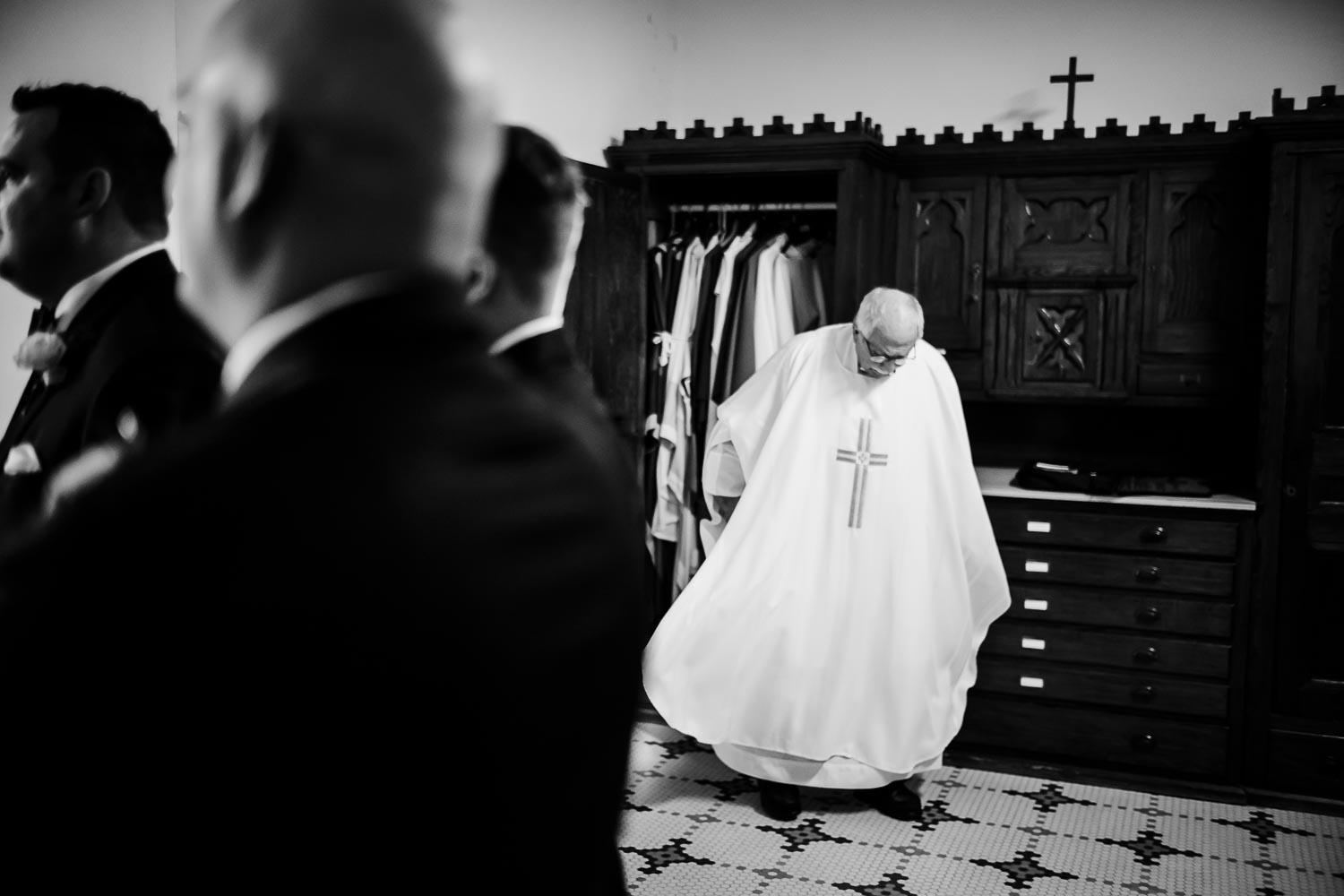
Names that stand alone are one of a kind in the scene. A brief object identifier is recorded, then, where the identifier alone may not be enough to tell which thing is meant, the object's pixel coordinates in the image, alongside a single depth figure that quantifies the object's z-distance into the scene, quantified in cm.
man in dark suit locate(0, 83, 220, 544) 120
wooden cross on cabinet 451
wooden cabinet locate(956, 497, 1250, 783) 400
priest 370
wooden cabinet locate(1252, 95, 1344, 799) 381
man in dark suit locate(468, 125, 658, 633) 144
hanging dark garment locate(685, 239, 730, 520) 446
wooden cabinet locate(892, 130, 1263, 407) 415
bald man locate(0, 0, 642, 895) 50
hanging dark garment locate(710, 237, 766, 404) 441
